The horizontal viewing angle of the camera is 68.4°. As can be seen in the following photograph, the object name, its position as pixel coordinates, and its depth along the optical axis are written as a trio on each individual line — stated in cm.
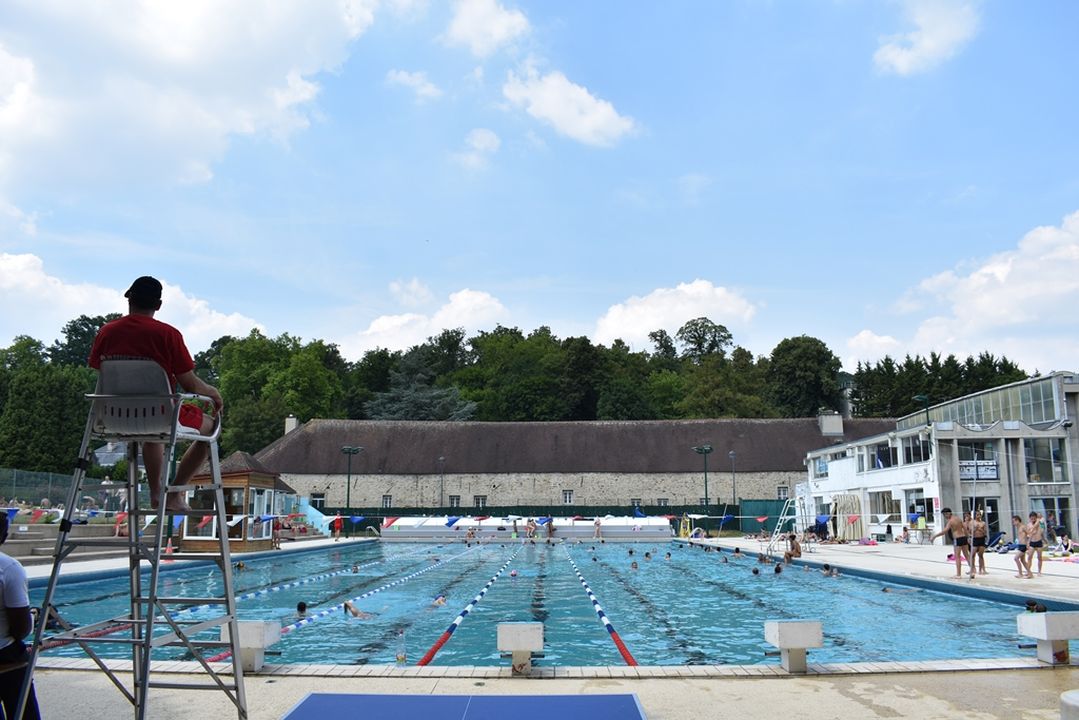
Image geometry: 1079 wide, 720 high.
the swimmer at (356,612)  1353
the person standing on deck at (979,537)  1644
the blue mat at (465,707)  544
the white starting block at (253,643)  713
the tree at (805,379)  7356
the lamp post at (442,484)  5312
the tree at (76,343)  9719
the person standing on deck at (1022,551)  1619
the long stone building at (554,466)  5266
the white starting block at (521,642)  698
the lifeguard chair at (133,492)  378
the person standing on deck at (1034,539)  1630
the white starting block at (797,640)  713
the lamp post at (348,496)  4391
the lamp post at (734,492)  5107
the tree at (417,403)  7481
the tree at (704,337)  9575
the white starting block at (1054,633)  737
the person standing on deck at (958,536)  1642
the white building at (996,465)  2997
